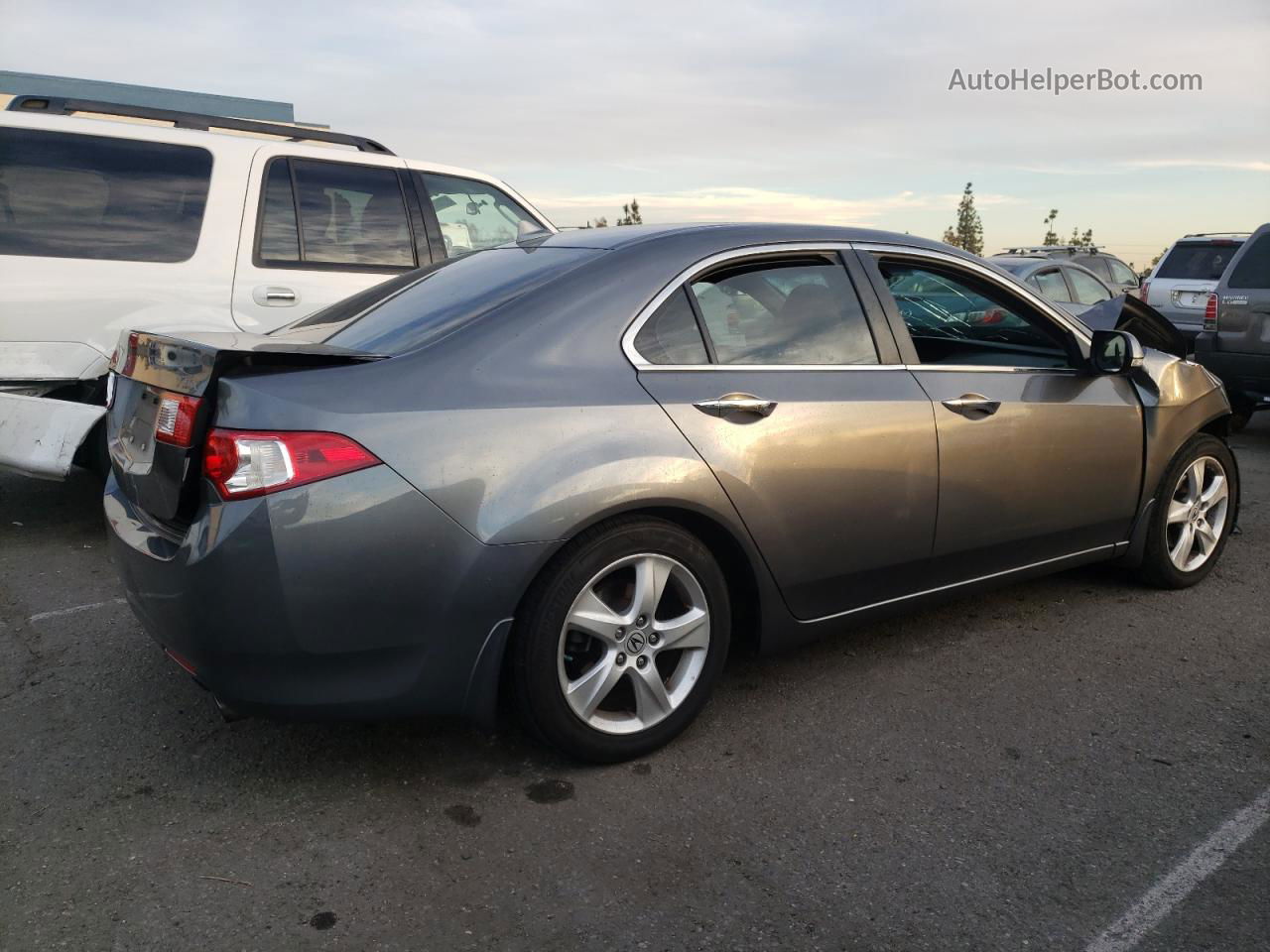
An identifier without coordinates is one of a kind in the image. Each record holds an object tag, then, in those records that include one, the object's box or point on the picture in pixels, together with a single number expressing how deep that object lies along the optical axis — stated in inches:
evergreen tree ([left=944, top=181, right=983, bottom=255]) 1715.1
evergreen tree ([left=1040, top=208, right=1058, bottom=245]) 1632.8
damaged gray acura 112.0
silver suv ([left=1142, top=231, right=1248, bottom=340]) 489.4
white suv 206.8
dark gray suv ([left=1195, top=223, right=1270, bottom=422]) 332.5
